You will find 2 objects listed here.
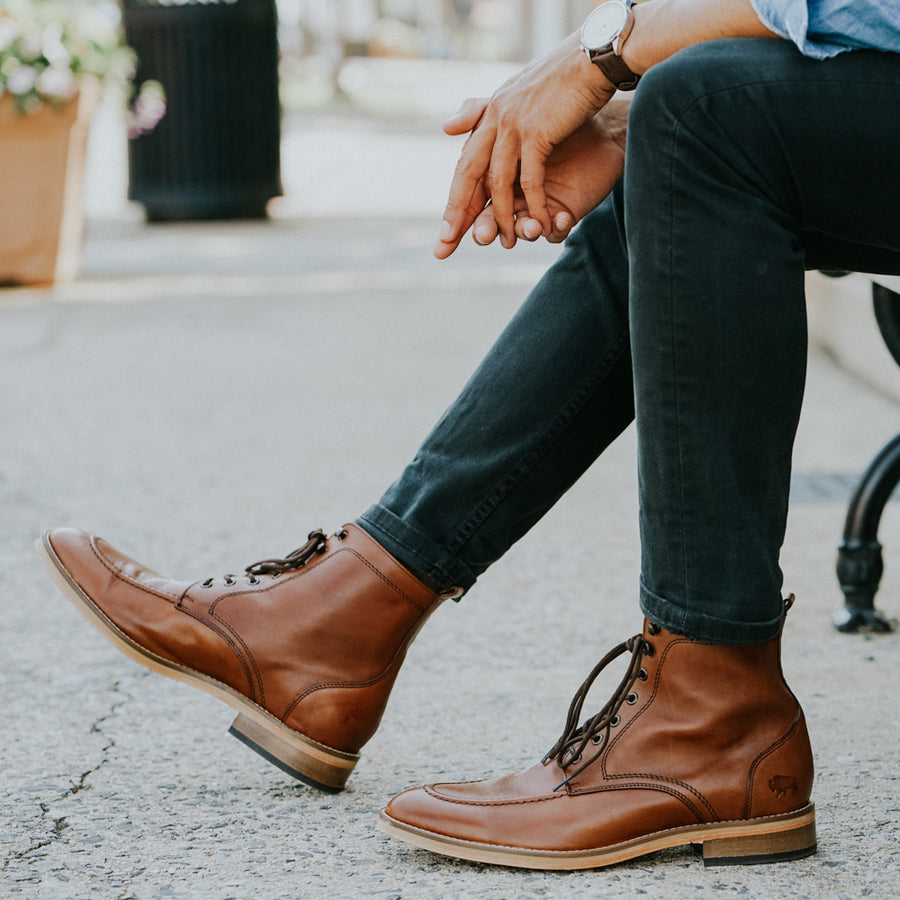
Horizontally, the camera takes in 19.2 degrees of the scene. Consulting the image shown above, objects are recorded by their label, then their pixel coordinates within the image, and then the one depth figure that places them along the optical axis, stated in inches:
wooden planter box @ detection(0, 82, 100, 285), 398.5
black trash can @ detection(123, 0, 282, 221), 573.6
